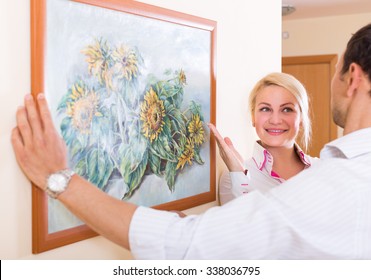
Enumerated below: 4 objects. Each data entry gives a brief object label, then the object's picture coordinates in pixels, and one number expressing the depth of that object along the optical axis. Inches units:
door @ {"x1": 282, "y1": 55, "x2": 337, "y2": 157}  212.3
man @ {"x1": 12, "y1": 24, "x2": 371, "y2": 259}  40.3
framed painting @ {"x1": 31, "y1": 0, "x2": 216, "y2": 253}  45.1
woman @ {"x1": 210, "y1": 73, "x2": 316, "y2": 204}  77.3
